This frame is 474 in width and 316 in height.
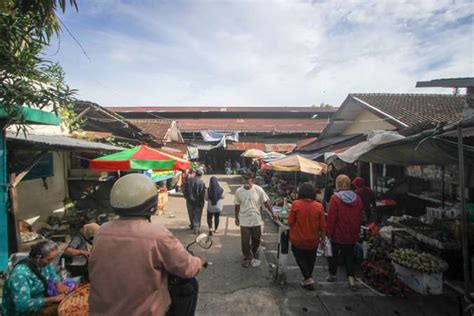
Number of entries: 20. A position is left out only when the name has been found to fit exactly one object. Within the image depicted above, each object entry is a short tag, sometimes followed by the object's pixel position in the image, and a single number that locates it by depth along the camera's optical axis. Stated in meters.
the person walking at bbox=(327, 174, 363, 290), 4.50
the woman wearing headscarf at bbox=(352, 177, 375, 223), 6.73
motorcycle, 1.88
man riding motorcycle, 1.72
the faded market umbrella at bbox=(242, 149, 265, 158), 17.71
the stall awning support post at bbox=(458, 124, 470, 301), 3.31
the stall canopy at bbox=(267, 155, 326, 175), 9.37
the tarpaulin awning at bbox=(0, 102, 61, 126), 4.06
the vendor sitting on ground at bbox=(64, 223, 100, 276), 3.92
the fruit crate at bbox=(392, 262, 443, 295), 4.17
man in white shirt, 5.32
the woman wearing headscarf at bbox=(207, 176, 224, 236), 7.31
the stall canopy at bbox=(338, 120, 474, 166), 3.90
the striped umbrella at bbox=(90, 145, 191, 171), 5.79
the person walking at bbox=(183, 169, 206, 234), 7.46
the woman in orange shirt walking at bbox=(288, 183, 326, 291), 4.38
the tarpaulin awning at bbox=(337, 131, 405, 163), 4.68
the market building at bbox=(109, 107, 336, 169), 25.03
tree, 3.90
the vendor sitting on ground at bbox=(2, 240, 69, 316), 2.71
